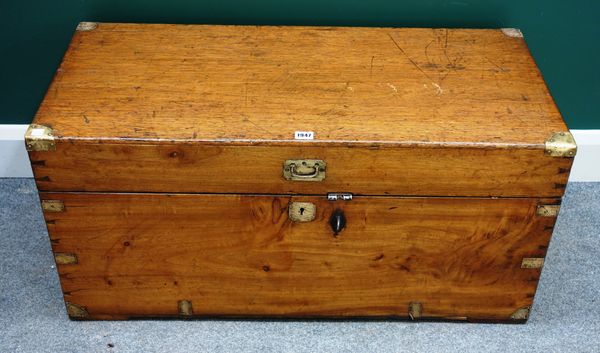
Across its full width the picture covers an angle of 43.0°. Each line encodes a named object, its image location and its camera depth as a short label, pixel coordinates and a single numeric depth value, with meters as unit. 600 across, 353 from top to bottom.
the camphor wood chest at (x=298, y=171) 1.49
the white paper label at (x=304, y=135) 1.47
